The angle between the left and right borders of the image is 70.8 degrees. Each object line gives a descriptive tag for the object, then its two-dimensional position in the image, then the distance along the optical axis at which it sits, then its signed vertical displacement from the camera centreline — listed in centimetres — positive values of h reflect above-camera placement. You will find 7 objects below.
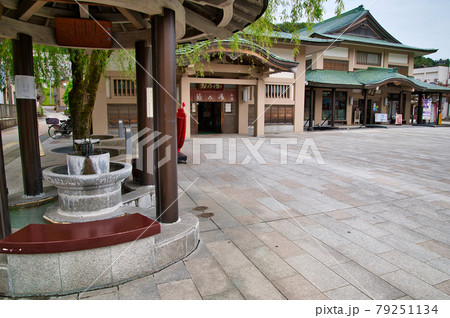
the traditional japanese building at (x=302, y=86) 1647 +188
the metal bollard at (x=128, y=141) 900 -76
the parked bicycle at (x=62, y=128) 1750 -70
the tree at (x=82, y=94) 909 +63
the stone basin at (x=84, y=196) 408 -109
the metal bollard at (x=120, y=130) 1403 -69
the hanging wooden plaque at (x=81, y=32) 512 +137
